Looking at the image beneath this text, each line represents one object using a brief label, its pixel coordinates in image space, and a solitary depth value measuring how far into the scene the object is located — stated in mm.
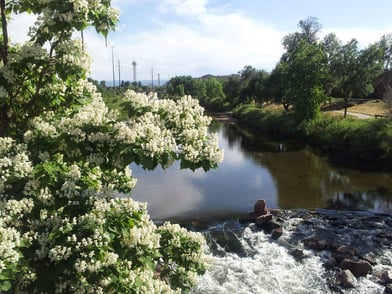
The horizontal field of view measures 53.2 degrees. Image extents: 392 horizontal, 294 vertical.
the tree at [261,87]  79812
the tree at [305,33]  87875
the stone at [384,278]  15672
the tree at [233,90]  103875
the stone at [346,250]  18048
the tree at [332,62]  55881
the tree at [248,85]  89625
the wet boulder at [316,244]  18891
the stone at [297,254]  17906
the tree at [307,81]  51969
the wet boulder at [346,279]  15531
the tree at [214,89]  128250
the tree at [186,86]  142500
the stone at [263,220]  21664
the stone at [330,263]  17078
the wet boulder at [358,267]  16344
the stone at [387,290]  15008
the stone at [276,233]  20225
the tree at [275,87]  70512
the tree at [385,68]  71750
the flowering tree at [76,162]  5176
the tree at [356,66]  52281
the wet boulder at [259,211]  22812
